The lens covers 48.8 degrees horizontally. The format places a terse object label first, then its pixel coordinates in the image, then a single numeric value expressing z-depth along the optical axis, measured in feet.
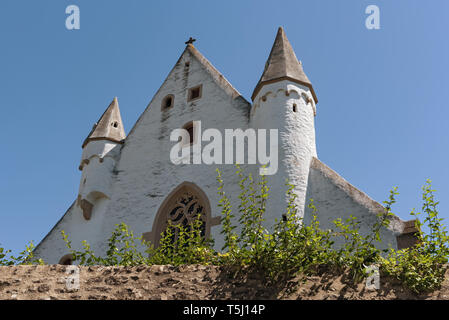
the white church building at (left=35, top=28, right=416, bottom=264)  40.45
